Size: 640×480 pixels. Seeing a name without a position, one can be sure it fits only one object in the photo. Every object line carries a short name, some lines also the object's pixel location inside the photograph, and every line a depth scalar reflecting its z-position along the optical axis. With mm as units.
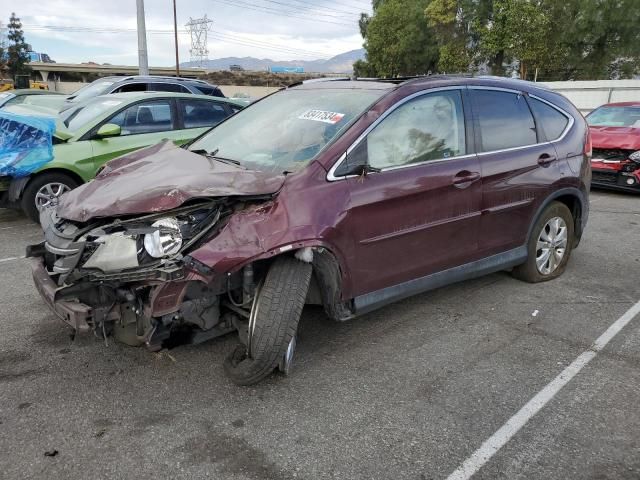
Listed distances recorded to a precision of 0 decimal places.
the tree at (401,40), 45375
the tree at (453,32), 38406
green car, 6527
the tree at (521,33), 31344
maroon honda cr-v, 2822
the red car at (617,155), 8875
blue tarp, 6395
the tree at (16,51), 55969
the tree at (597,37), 31469
